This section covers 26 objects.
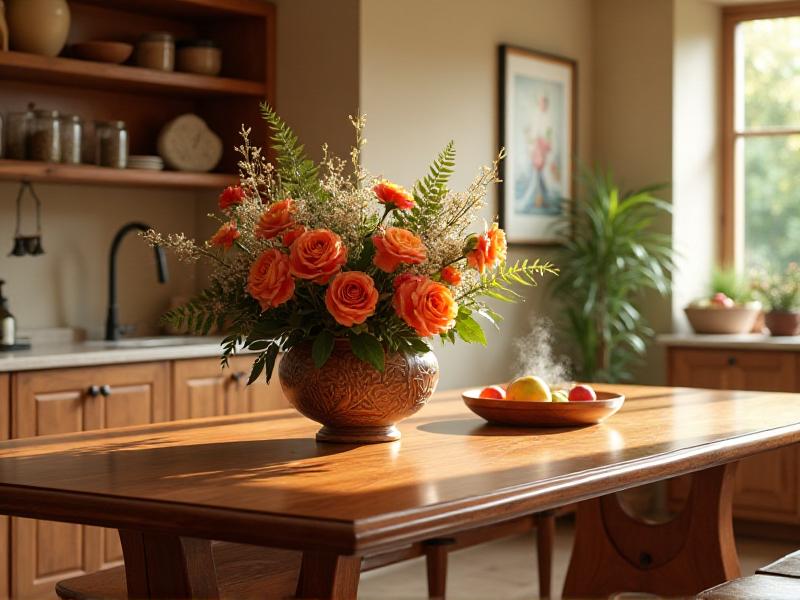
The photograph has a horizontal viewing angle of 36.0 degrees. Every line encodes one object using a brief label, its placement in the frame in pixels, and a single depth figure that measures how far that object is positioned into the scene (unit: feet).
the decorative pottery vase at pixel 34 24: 13.70
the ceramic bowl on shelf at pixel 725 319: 18.80
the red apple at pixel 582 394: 9.28
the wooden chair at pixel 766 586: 7.22
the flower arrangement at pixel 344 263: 7.51
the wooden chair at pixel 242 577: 7.97
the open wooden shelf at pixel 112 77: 13.60
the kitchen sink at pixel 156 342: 14.48
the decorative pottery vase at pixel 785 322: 18.40
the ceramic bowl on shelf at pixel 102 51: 14.44
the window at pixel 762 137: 19.72
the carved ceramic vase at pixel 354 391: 7.77
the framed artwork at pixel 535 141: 18.04
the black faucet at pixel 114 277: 15.03
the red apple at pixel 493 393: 9.39
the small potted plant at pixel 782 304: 18.42
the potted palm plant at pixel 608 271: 18.53
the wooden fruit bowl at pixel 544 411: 8.77
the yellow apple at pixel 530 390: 9.00
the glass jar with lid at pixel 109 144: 14.66
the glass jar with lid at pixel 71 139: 14.10
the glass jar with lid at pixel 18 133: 13.83
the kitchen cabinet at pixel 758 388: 17.61
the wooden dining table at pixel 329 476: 5.63
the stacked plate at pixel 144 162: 14.97
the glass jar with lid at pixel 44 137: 13.85
